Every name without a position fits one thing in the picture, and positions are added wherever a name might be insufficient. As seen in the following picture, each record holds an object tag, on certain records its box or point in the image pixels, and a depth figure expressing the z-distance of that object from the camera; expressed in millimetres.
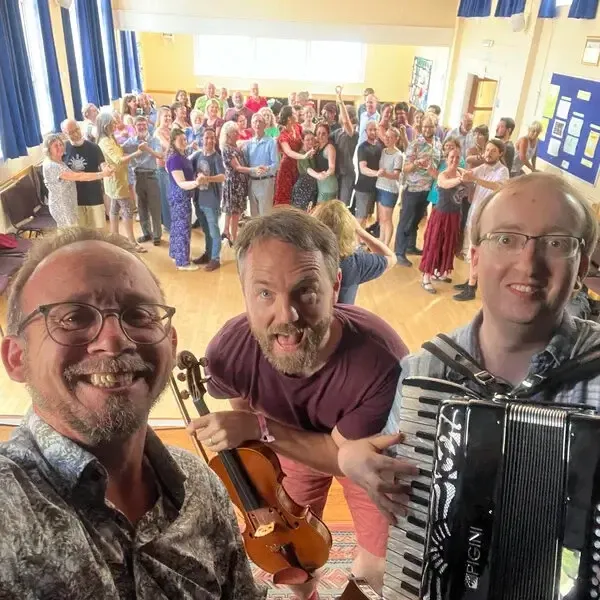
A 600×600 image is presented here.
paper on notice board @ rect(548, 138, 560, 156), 6777
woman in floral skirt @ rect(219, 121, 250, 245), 5875
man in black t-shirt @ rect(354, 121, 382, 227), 6098
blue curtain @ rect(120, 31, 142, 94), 11844
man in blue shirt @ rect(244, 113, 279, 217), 6059
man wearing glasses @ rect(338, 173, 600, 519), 1358
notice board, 6062
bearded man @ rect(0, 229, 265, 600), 934
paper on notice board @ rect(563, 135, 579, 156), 6383
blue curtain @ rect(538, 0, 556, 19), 6949
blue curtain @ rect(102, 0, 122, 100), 10031
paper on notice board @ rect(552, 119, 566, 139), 6688
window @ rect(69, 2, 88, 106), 8813
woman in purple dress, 5570
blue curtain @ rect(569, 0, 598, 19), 6098
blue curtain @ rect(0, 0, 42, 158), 5891
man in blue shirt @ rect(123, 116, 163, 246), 6273
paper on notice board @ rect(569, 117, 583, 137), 6330
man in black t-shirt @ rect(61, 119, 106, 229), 5473
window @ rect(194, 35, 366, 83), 14539
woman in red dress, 6195
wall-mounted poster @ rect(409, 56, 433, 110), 12989
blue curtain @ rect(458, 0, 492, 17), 9023
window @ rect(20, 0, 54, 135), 7180
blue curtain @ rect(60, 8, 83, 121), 8258
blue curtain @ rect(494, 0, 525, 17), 7734
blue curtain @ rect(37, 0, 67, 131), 7229
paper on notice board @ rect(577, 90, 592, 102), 6152
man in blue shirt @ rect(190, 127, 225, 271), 5746
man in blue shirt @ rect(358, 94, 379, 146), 8080
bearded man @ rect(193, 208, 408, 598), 1690
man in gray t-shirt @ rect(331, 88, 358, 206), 6355
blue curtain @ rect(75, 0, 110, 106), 8922
